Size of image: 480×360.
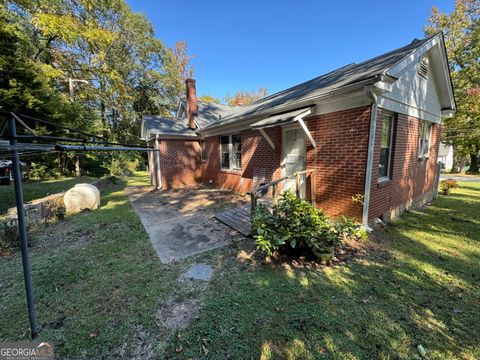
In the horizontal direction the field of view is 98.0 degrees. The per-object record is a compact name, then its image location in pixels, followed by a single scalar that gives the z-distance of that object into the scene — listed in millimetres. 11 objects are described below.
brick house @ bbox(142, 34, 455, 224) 4602
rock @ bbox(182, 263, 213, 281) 3287
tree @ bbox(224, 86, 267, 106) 35156
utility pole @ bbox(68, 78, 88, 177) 16772
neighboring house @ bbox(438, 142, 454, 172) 33606
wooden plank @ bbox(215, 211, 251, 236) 4871
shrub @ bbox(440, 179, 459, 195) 9523
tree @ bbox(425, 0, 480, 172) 16578
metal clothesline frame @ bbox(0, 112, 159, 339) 1696
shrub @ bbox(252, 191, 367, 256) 3504
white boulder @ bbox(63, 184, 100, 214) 6945
